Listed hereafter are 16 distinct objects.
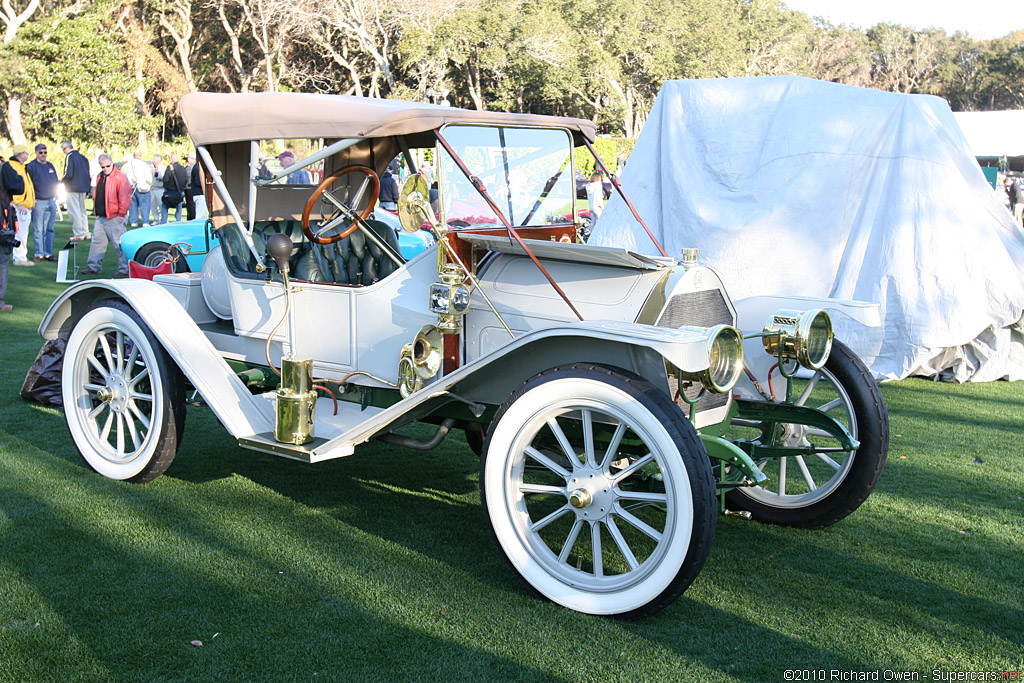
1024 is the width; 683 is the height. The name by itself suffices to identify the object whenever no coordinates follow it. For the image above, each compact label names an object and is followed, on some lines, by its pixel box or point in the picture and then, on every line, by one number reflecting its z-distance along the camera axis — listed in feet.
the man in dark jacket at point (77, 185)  49.73
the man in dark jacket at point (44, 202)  48.11
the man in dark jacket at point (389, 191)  38.78
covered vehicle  26.43
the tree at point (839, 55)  243.40
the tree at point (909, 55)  253.44
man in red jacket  44.34
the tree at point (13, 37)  112.57
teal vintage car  36.29
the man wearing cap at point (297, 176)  25.46
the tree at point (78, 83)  112.47
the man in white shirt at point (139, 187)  63.21
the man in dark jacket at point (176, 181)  59.67
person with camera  33.12
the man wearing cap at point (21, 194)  39.73
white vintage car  11.39
